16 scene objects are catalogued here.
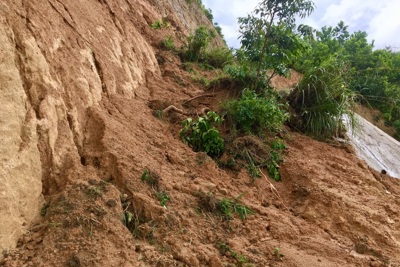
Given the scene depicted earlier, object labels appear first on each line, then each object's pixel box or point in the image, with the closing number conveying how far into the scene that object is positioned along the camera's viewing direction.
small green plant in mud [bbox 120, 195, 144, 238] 2.95
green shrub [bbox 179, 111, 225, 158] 4.70
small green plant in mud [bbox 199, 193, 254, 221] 3.52
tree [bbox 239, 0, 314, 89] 5.85
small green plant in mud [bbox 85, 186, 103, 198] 2.96
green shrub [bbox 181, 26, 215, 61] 7.82
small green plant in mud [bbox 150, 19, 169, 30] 7.99
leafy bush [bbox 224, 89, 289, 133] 5.18
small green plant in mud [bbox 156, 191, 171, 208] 3.31
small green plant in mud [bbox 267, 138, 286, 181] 4.79
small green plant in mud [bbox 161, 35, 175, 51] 7.70
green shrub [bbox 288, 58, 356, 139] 6.13
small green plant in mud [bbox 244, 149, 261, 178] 4.60
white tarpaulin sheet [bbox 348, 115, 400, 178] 6.54
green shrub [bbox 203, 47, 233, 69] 8.08
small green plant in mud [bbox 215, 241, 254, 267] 3.00
